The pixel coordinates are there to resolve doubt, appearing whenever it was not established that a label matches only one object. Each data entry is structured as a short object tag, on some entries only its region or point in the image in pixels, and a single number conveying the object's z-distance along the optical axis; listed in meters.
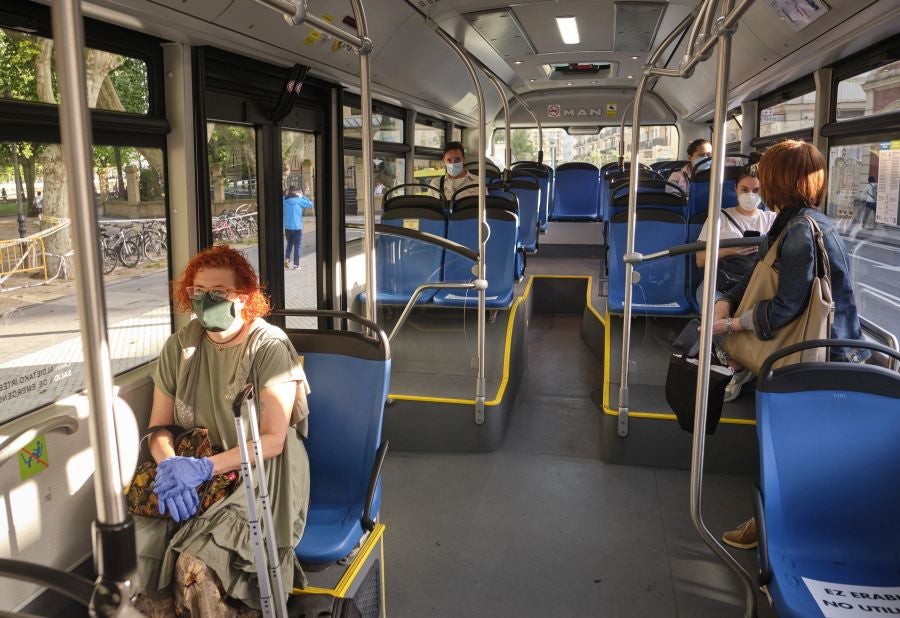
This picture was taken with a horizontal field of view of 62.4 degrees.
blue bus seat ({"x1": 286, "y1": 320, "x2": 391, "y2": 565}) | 2.77
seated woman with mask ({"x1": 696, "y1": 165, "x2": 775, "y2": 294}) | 4.49
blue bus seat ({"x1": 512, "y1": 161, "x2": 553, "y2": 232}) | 9.18
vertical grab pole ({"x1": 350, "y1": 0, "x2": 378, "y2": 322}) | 2.68
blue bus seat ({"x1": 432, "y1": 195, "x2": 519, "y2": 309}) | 5.66
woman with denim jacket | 2.75
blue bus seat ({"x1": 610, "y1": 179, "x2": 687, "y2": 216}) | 5.61
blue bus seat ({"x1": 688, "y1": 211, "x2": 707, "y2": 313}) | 5.19
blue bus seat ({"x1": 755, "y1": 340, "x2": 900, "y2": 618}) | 2.46
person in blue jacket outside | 4.68
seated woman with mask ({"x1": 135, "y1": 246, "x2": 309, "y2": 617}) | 2.24
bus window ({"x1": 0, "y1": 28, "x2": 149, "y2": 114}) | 2.50
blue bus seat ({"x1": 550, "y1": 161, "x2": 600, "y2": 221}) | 10.17
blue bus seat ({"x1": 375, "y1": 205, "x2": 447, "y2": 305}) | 5.12
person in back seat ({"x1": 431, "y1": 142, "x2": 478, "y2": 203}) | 6.29
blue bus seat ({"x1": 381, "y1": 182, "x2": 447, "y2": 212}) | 5.85
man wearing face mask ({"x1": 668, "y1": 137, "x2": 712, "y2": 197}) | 6.79
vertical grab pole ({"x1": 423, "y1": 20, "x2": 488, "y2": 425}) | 4.20
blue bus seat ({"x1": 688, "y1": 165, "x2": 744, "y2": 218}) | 5.89
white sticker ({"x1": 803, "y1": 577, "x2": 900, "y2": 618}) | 2.21
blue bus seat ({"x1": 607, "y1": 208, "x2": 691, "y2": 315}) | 5.00
